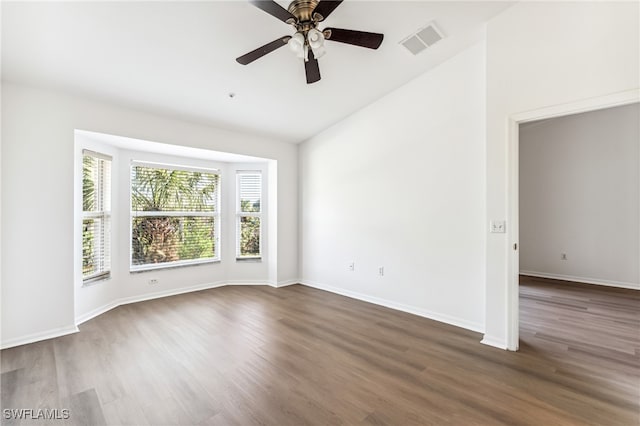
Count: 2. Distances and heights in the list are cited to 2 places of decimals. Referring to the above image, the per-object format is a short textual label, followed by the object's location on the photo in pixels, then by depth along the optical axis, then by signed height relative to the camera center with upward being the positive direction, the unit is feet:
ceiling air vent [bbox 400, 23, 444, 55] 9.53 +6.02
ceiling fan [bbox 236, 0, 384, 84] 6.43 +4.51
